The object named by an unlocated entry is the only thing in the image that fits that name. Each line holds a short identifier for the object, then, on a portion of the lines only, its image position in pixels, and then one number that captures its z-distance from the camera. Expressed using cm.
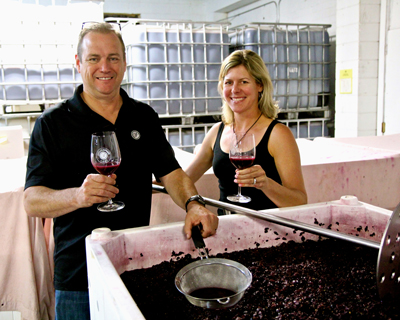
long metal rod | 87
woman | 165
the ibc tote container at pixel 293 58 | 335
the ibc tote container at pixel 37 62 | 275
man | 129
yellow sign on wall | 367
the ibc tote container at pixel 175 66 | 300
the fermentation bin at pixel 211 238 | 90
